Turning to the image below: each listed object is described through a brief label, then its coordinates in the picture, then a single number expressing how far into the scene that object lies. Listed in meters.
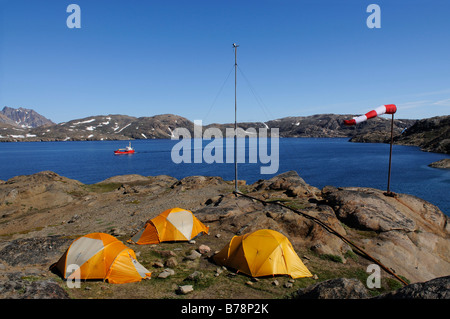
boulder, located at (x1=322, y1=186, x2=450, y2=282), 19.17
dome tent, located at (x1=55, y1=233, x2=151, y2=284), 13.48
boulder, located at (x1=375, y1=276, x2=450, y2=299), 8.13
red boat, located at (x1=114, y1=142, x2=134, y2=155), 156.50
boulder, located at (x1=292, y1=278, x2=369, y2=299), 10.36
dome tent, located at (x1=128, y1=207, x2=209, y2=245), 19.34
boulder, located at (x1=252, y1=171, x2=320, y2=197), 30.81
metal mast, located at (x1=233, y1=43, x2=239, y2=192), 29.41
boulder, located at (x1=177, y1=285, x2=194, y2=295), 12.16
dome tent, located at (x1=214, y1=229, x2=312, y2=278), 14.30
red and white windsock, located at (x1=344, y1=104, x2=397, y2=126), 16.67
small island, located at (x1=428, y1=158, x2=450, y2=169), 90.14
